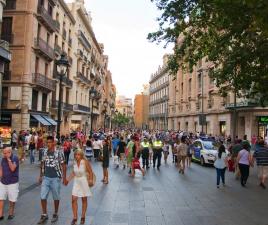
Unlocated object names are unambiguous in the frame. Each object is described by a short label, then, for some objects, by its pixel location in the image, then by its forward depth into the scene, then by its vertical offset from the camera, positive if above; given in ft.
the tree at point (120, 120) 362.53 +16.79
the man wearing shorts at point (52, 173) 26.84 -2.55
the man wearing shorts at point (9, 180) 27.04 -3.03
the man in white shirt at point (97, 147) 77.87 -1.99
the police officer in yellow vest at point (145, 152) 64.21 -2.31
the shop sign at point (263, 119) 137.18 +7.12
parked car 72.33 -2.27
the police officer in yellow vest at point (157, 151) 67.46 -2.21
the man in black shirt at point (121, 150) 65.57 -2.11
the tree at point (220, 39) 45.09 +13.12
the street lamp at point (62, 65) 58.44 +10.36
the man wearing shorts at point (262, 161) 46.65 -2.47
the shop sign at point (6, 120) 108.68 +4.03
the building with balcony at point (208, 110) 141.08 +12.74
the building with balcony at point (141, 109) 487.00 +35.07
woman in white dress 25.88 -2.79
